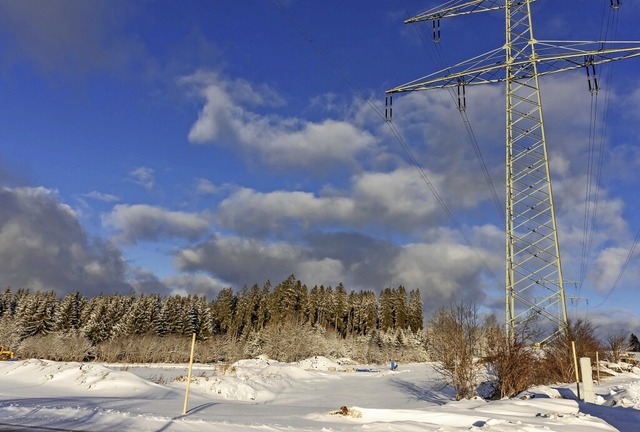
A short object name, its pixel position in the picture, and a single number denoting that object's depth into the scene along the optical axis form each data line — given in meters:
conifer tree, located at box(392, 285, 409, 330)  111.19
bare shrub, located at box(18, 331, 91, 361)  73.06
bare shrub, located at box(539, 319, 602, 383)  27.27
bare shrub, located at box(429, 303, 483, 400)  25.30
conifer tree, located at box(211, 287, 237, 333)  112.69
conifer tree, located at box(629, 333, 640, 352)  97.76
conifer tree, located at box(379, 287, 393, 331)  112.34
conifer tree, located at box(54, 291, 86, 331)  91.50
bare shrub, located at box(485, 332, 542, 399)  22.90
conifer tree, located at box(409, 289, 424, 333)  114.25
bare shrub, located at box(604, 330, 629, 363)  46.75
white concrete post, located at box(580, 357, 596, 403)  17.64
